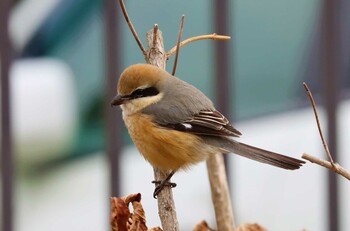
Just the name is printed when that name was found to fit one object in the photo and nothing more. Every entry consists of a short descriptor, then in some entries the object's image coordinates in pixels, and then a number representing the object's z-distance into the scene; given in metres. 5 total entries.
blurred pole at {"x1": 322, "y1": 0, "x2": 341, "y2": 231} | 9.26
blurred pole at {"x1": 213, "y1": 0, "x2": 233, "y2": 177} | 9.05
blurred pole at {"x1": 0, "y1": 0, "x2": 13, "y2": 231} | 9.18
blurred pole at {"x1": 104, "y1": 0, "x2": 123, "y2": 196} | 9.13
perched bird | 5.65
